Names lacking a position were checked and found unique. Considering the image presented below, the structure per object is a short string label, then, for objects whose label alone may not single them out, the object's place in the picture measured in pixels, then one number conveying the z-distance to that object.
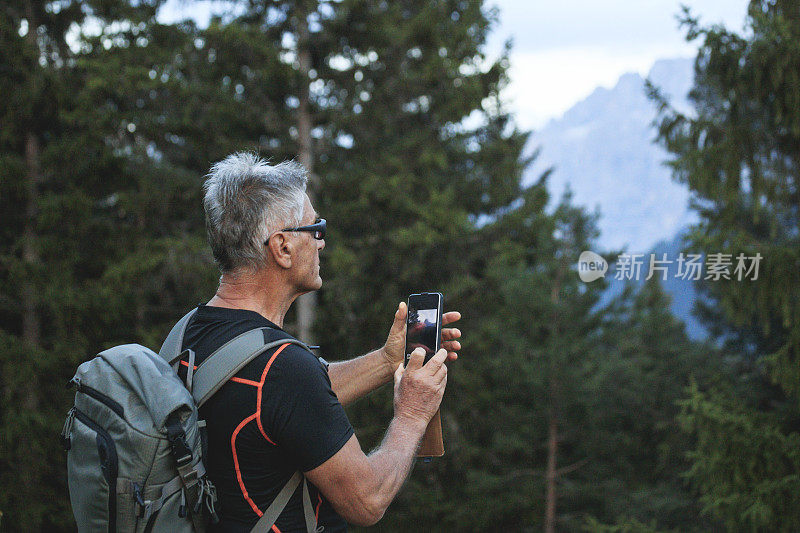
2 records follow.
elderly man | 4.68
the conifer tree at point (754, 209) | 11.07
